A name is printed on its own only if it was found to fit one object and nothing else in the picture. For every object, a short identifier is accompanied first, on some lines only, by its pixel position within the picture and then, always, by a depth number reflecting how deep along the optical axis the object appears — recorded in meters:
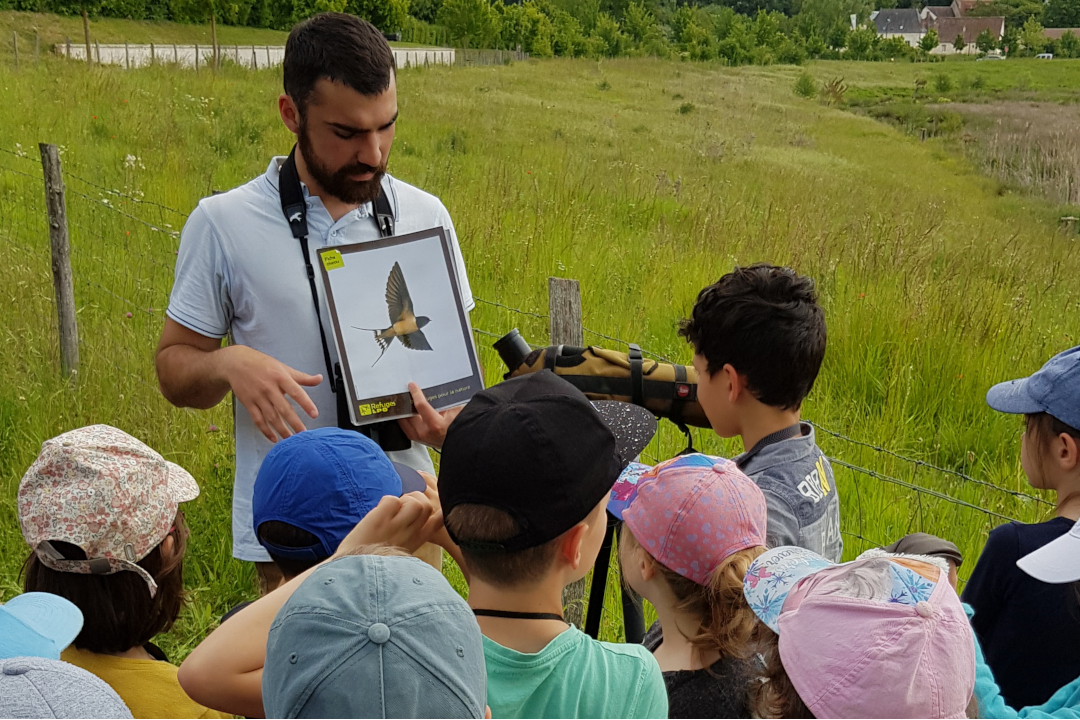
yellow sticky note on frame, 2.12
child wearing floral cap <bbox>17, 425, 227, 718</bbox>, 1.84
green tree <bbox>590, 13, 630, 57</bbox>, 63.89
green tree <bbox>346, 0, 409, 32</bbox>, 40.69
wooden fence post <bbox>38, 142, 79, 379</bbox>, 4.74
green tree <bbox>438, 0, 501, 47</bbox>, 51.81
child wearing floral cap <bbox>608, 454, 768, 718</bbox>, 1.74
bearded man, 2.24
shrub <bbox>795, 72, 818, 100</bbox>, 39.06
